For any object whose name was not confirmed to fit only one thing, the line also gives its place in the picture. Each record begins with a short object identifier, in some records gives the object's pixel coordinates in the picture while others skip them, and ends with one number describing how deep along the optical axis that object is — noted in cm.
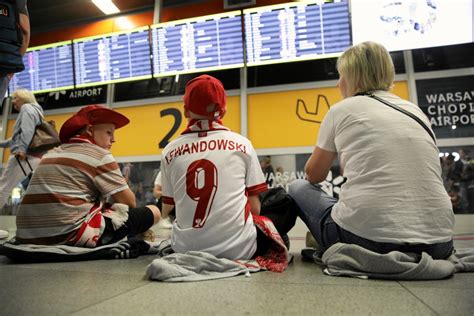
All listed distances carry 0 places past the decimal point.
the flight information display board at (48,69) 467
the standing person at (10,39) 119
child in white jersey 150
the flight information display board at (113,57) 439
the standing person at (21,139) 312
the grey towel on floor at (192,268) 137
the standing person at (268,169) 426
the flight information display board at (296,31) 381
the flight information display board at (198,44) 411
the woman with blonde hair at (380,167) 133
